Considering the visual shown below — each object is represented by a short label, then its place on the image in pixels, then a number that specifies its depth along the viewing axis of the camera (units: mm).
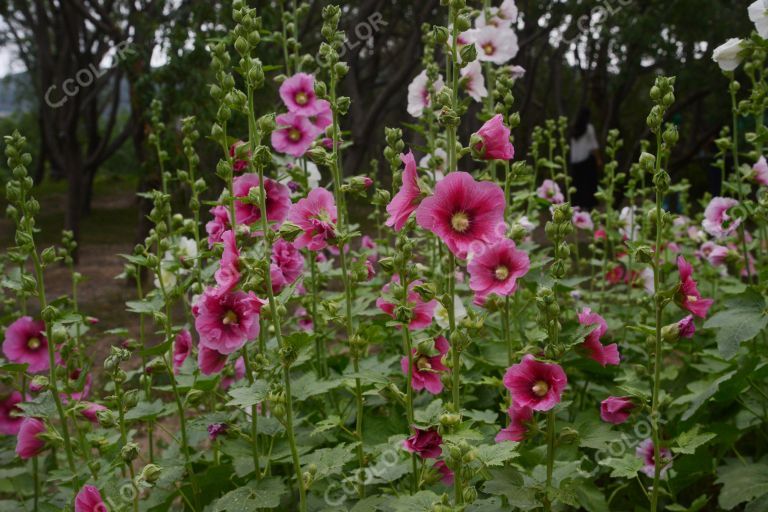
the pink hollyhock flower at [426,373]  2020
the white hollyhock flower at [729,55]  2145
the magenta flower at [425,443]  1744
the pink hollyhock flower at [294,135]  2469
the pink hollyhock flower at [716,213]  2912
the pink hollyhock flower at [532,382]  1674
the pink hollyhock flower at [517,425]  1770
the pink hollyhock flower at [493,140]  1679
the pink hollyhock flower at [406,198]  1627
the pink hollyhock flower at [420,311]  2090
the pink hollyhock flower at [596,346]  1787
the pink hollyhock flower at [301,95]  2488
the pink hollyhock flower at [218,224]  2219
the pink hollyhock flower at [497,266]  1792
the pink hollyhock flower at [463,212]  1593
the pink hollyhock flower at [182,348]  2264
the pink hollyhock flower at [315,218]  1896
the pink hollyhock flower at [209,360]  1991
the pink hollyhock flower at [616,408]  1835
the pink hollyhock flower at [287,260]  2148
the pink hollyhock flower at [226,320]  1893
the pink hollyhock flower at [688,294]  1777
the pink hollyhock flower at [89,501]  1854
